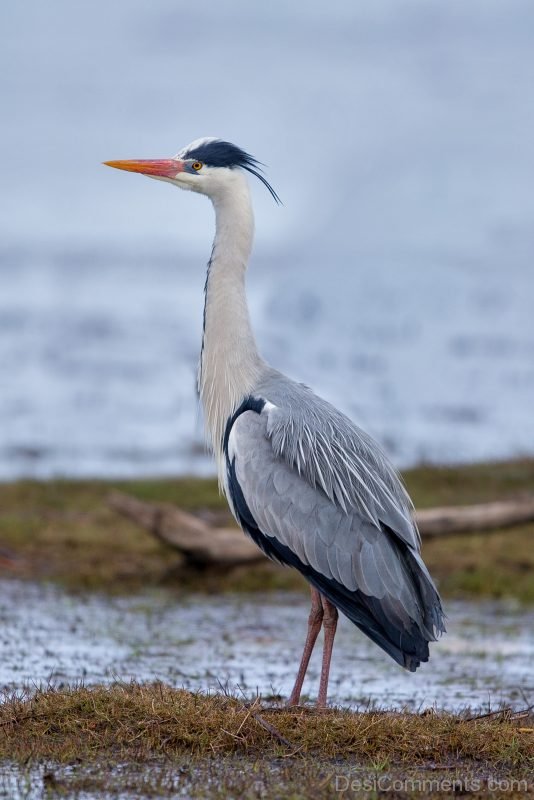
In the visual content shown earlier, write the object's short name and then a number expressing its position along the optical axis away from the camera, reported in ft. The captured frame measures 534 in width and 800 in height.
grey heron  43.98
